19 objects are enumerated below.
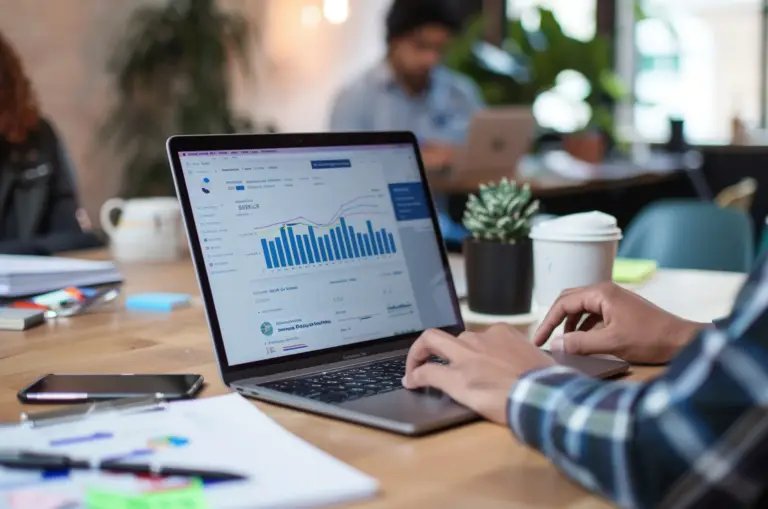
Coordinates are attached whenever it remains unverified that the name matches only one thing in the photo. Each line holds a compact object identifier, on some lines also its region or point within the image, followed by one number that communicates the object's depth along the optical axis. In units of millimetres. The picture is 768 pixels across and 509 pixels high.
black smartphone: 893
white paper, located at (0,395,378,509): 644
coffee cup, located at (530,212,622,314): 1298
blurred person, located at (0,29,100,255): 2824
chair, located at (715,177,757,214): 3018
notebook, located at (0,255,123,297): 1405
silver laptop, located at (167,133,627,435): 948
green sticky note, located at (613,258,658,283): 1546
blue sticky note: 1421
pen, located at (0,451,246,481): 660
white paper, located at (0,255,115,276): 1418
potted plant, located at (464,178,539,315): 1321
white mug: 1869
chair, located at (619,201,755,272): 2031
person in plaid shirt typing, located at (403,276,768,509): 565
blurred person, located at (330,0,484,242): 4004
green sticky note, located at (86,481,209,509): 617
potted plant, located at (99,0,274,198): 4258
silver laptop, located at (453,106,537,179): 3463
